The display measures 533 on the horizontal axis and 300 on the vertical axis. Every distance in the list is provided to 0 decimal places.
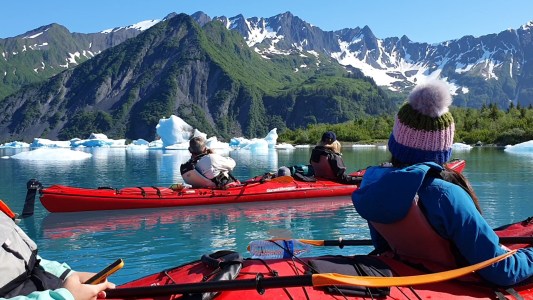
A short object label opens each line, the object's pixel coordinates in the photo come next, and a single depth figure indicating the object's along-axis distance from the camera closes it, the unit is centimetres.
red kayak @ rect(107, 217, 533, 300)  316
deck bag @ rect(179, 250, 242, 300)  344
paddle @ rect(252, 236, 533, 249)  457
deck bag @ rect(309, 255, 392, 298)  350
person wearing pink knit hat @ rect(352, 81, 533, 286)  354
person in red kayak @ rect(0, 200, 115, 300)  267
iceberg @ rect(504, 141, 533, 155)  4940
